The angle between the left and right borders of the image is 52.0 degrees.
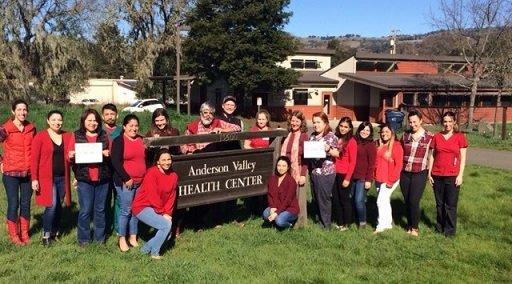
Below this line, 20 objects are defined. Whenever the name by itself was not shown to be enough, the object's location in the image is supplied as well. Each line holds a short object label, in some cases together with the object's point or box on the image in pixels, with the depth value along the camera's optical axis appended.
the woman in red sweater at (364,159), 6.85
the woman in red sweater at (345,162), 6.82
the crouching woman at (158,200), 5.78
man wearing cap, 7.09
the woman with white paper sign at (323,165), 6.63
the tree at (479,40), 28.69
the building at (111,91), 61.96
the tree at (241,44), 34.62
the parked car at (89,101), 56.41
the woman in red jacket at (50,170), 5.85
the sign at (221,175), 6.19
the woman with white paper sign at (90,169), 5.75
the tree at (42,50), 36.09
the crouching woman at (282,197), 6.73
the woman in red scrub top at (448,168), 6.64
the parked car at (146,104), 36.63
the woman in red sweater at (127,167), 5.86
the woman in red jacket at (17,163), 6.04
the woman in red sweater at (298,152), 6.90
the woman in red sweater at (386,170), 6.81
